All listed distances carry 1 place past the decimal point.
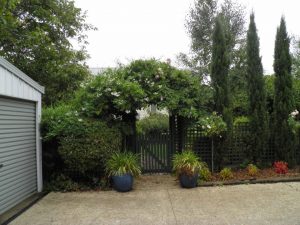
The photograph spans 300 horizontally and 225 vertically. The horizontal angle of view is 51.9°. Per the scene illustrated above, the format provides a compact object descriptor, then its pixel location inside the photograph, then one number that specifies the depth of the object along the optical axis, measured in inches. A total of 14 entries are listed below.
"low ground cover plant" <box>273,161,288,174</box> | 322.4
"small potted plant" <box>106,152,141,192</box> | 277.6
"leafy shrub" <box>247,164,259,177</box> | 315.9
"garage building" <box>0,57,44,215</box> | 219.0
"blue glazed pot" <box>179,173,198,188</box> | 283.1
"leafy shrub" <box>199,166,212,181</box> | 304.8
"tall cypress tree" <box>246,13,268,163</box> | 340.2
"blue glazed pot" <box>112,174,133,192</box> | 277.3
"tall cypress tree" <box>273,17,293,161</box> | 344.8
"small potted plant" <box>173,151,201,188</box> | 281.8
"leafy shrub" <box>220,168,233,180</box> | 309.8
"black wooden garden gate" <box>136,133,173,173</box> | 340.5
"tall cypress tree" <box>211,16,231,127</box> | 333.1
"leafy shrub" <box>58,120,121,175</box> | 272.4
